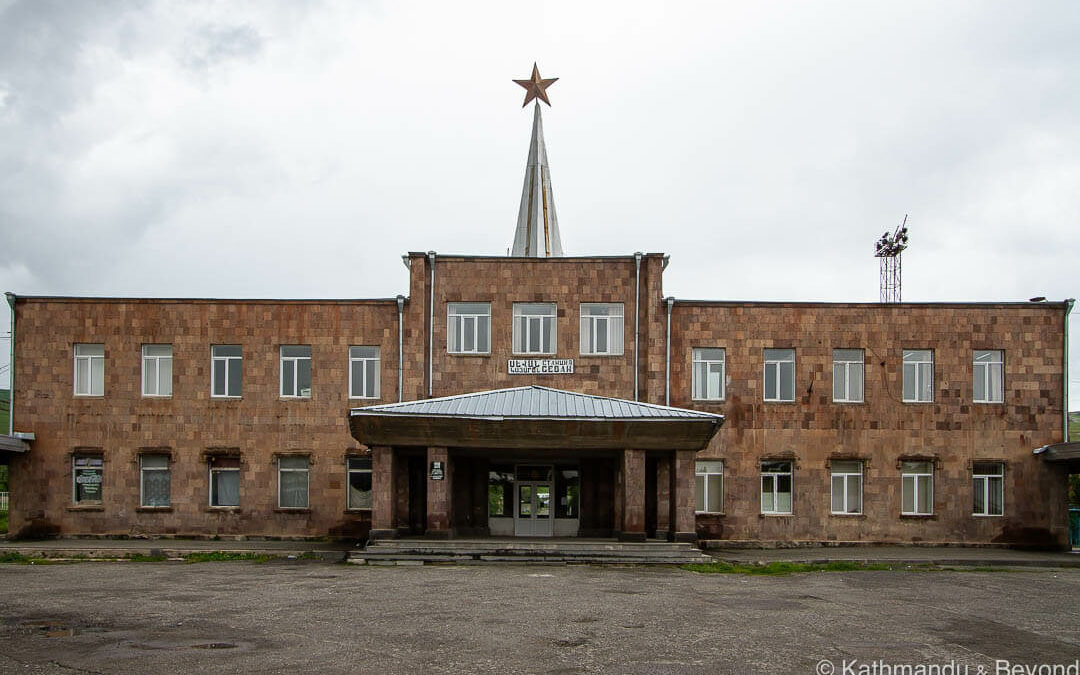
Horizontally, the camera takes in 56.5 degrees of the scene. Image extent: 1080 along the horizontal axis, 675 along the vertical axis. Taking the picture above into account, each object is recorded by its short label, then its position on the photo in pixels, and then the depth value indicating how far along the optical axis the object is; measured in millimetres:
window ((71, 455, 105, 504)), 29422
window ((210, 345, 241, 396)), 29656
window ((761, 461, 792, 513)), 29266
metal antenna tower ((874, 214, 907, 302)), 43000
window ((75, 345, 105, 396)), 29672
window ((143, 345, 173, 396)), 29688
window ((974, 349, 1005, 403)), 29578
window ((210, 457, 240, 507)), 29547
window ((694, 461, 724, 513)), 29250
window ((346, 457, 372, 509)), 29453
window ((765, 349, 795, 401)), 29547
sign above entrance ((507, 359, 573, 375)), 29141
